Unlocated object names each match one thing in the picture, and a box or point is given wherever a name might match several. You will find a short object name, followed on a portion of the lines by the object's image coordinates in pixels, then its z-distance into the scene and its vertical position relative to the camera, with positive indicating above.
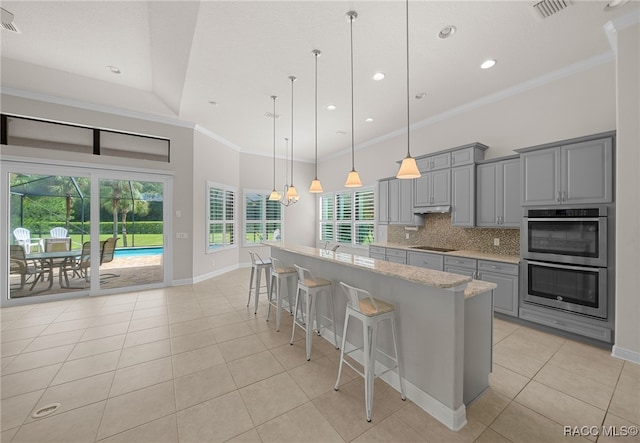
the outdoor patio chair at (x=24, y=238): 4.16 -0.32
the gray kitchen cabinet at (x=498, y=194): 3.55 +0.39
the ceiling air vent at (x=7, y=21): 2.60 +2.17
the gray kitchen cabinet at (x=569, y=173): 2.74 +0.57
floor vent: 1.88 -1.48
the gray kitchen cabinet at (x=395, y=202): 5.10 +0.40
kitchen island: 1.77 -0.90
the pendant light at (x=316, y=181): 2.99 +0.57
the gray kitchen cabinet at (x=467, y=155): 3.99 +1.07
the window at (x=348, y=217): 6.60 +0.09
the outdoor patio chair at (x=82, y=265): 4.56 -0.83
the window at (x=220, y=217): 6.11 +0.08
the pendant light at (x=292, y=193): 4.13 +0.44
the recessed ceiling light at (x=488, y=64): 3.17 +2.03
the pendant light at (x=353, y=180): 3.00 +0.49
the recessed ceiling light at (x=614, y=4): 2.16 +1.94
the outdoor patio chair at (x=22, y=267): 4.11 -0.80
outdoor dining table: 4.28 -0.64
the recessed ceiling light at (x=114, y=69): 3.66 +2.25
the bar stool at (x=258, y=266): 3.83 -0.74
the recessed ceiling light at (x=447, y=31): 2.63 +2.02
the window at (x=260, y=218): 7.32 +0.06
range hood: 4.34 +0.20
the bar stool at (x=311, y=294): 2.61 -0.85
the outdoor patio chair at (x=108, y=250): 4.77 -0.60
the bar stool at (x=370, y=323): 1.86 -0.82
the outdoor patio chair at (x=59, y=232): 4.41 -0.22
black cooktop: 4.46 -0.53
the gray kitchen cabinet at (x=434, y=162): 4.34 +1.06
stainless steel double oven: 2.75 -0.46
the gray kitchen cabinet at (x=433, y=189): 4.34 +0.57
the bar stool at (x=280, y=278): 3.33 -0.81
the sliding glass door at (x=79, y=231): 4.16 -0.20
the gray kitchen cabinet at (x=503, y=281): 3.39 -0.85
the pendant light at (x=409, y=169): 2.40 +0.49
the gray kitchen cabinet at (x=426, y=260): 4.11 -0.69
